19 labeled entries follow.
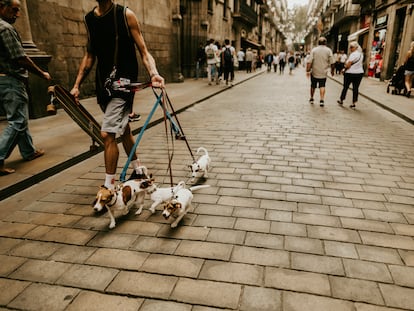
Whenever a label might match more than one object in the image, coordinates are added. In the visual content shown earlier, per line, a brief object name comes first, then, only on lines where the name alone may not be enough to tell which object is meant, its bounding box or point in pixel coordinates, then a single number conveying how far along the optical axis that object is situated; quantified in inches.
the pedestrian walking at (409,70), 473.7
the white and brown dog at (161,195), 128.6
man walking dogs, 131.5
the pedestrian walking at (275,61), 1309.1
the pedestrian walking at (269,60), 1322.6
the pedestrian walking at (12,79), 163.3
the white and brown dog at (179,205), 113.4
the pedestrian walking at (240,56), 1160.9
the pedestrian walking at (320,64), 408.2
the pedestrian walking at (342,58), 1003.3
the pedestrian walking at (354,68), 392.2
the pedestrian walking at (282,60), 1241.4
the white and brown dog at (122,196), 116.0
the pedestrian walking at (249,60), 1114.7
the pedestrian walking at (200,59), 782.7
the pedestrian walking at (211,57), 639.1
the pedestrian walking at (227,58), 635.5
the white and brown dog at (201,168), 161.3
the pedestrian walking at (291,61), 1215.7
